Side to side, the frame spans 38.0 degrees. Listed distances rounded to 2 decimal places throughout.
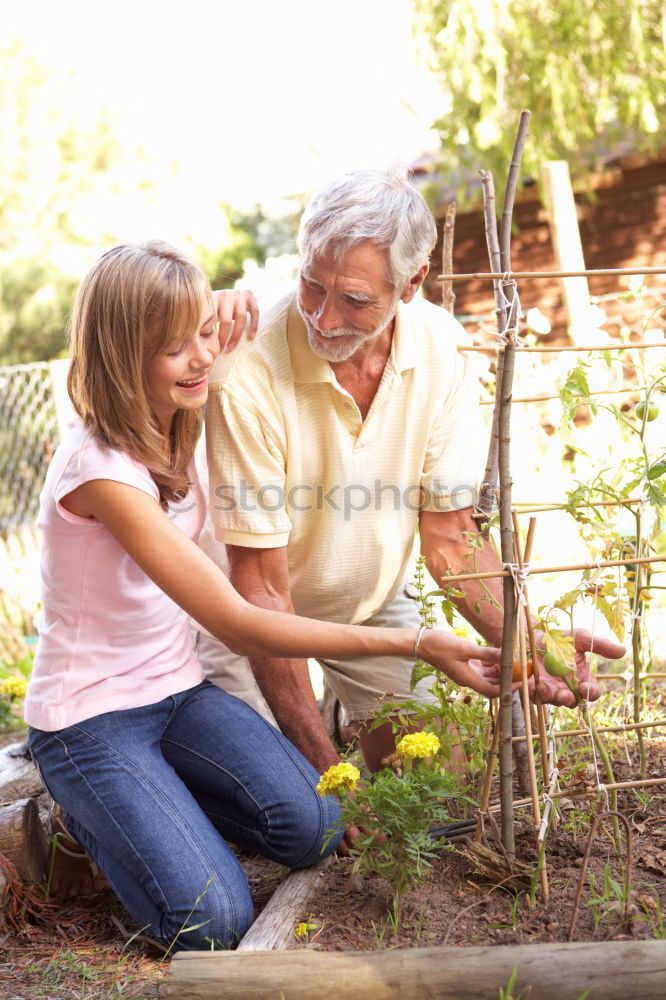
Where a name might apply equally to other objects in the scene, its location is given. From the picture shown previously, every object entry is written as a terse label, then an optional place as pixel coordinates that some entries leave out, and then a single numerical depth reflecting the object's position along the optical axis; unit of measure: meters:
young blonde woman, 2.06
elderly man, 2.19
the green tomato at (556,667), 1.82
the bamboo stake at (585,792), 1.86
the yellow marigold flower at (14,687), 3.41
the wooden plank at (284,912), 1.87
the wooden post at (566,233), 5.08
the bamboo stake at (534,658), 1.81
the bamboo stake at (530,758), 1.80
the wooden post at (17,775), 2.71
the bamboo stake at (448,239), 2.76
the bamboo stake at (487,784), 1.96
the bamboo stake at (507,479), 1.76
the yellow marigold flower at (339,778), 1.89
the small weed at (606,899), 1.79
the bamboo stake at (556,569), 1.81
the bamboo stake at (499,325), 1.85
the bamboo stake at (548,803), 1.85
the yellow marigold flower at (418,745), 1.89
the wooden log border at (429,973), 1.53
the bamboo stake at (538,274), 1.77
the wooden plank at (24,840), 2.36
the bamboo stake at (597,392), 1.97
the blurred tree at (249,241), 19.35
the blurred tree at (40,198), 18.92
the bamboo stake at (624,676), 2.32
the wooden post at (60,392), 5.58
